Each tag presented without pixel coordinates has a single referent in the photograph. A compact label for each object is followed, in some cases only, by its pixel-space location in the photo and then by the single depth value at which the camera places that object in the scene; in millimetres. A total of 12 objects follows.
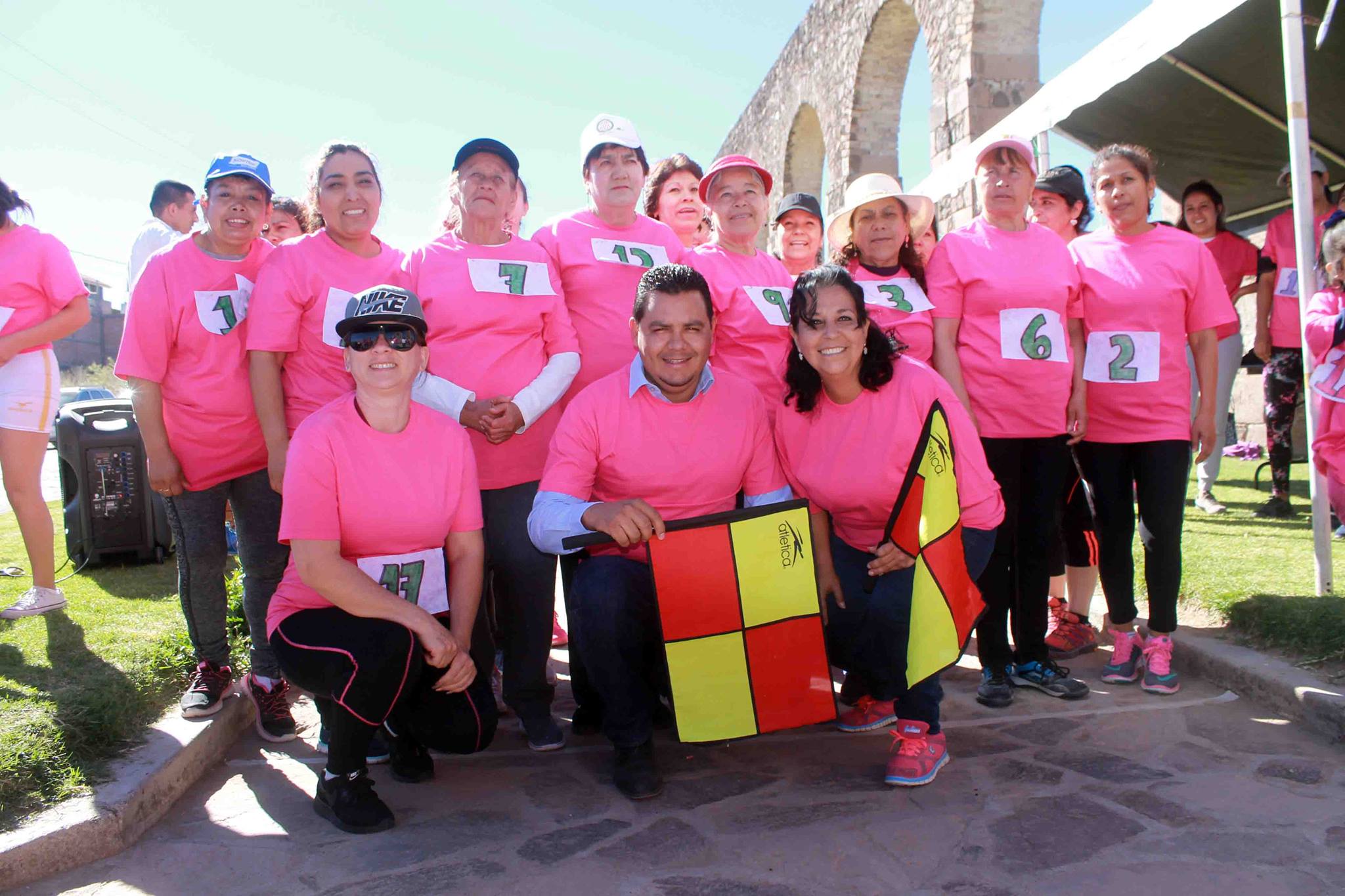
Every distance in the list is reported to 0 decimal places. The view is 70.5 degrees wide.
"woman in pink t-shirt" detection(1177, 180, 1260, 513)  5531
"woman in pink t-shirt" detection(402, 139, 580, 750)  3098
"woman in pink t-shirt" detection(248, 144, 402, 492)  3037
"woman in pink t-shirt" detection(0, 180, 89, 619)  3943
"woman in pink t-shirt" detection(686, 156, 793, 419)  3342
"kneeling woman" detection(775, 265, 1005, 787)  2709
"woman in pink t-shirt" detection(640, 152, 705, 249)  4516
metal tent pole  3643
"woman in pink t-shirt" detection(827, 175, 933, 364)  3344
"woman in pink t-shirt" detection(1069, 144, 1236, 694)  3371
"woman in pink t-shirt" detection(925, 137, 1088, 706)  3295
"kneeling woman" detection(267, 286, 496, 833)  2512
